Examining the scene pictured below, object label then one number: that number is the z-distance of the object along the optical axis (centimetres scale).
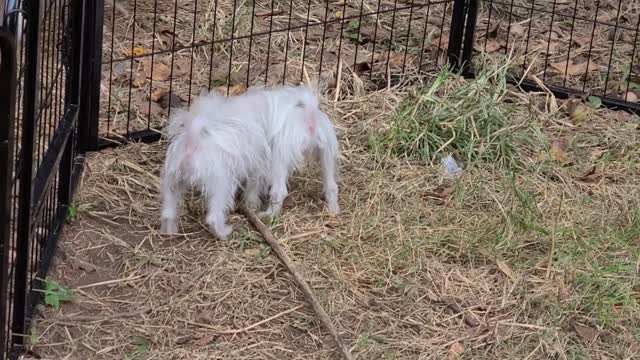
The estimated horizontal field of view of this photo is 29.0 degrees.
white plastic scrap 520
